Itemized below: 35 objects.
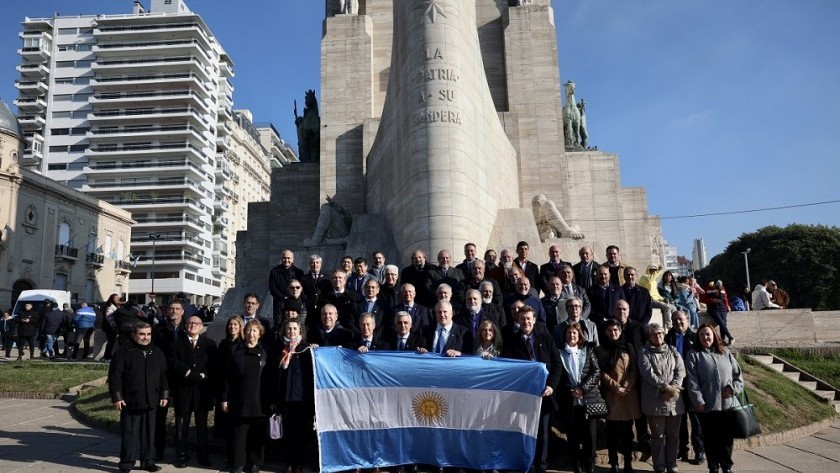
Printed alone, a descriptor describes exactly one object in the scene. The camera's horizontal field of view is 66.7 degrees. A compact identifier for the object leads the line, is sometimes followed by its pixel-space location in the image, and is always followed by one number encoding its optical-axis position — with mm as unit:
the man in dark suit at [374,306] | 7336
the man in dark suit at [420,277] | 8469
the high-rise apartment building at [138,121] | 69000
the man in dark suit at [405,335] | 6762
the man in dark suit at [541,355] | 6523
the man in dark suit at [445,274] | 8422
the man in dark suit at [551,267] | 8913
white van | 25094
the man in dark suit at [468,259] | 8937
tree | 49531
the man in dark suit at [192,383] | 7117
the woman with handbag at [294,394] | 6609
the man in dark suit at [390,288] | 7848
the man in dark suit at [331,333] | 6922
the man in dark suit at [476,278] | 8227
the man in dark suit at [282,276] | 8500
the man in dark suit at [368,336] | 6777
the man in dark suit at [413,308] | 7263
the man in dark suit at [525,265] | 9172
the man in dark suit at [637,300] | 8117
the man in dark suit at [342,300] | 7461
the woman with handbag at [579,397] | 6473
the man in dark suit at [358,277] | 8462
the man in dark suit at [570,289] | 8008
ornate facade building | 41688
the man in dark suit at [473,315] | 7059
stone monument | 14344
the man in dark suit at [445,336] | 6730
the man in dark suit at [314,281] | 8102
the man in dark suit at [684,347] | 7016
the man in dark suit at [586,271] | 9242
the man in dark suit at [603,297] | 8125
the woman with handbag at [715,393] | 6441
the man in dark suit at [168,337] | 7266
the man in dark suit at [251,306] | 7598
